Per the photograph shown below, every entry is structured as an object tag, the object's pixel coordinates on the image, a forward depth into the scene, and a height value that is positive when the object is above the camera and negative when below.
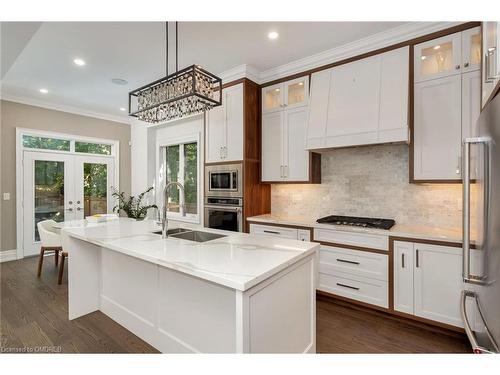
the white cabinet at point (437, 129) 2.28 +0.52
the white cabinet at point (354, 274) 2.49 -0.92
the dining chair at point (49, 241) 3.50 -0.76
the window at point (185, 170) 4.89 +0.30
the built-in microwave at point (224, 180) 3.46 +0.07
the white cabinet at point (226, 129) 3.47 +0.81
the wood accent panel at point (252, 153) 3.42 +0.44
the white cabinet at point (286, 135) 3.24 +0.67
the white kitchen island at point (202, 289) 1.33 -0.73
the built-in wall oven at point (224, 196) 3.45 -0.16
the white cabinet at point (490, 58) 1.12 +0.61
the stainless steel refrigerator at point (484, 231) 1.02 -0.21
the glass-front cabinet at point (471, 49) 2.19 +1.18
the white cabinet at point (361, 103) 2.51 +0.88
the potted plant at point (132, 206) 5.29 -0.44
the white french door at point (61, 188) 4.60 -0.06
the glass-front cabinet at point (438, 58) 2.29 +1.21
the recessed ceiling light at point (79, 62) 3.15 +1.53
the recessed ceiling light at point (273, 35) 2.60 +1.54
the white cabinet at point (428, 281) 2.14 -0.84
